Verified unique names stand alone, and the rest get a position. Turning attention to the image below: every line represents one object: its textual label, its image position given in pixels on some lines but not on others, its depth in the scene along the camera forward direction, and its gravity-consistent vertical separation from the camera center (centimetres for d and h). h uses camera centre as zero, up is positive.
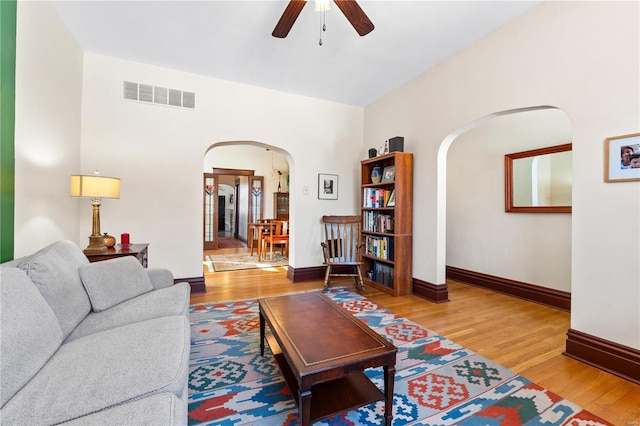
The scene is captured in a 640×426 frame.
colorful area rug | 145 -108
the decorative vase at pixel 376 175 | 400 +56
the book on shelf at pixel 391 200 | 362 +18
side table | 241 -39
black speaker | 365 +92
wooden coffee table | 121 -68
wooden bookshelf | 357 -18
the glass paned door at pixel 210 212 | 725 -2
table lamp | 240 +17
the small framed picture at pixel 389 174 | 369 +54
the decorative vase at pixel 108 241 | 273 -31
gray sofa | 90 -63
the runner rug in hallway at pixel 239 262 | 514 -103
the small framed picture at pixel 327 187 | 446 +42
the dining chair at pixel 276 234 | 577 -48
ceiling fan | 197 +151
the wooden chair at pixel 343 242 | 384 -43
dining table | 581 -42
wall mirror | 321 +43
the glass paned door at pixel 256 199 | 789 +37
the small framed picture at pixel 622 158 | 182 +39
